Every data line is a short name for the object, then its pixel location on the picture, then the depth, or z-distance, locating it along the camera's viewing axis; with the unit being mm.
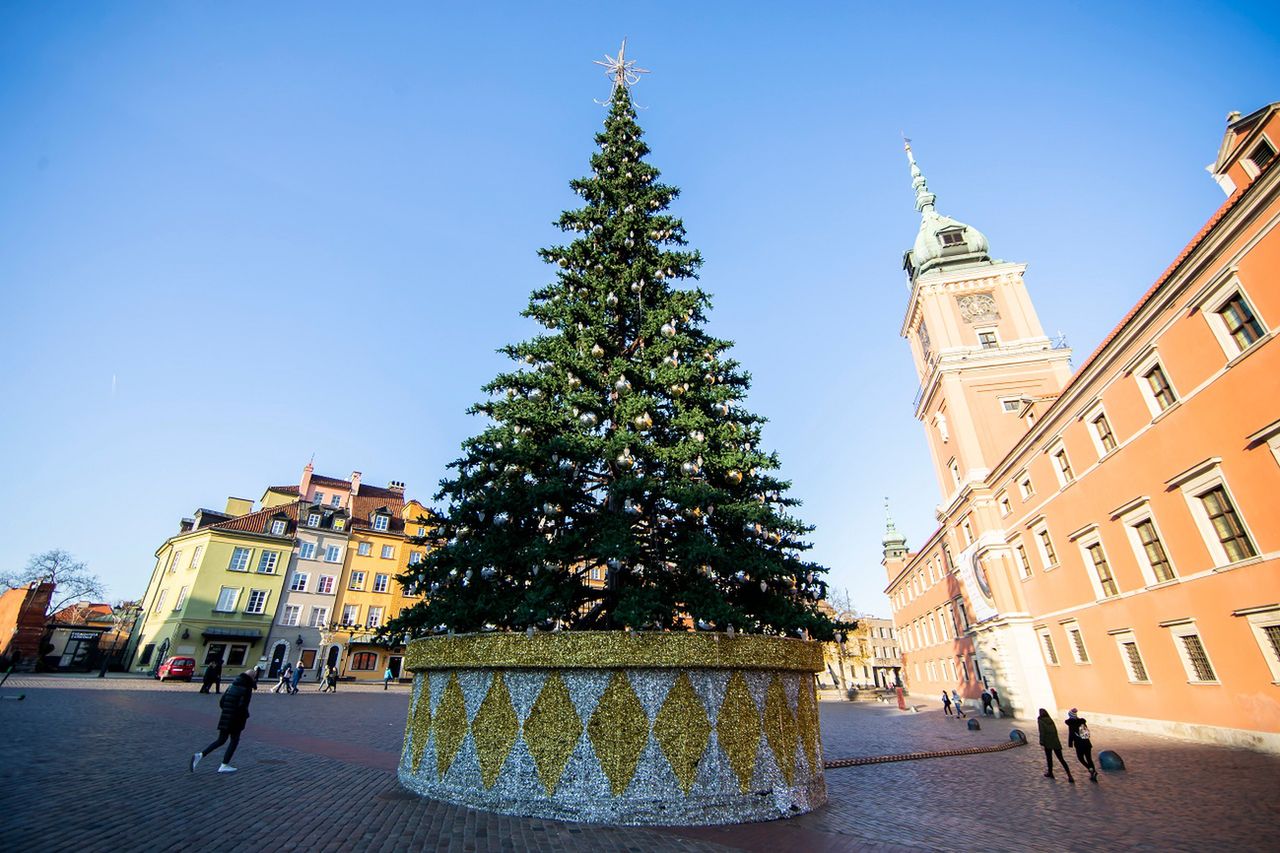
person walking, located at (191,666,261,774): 9500
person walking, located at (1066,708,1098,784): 11742
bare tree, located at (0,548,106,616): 52500
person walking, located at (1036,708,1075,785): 11847
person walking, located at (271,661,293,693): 27934
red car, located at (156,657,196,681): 31811
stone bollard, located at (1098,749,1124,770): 12445
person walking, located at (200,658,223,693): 23812
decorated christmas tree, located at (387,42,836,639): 8672
